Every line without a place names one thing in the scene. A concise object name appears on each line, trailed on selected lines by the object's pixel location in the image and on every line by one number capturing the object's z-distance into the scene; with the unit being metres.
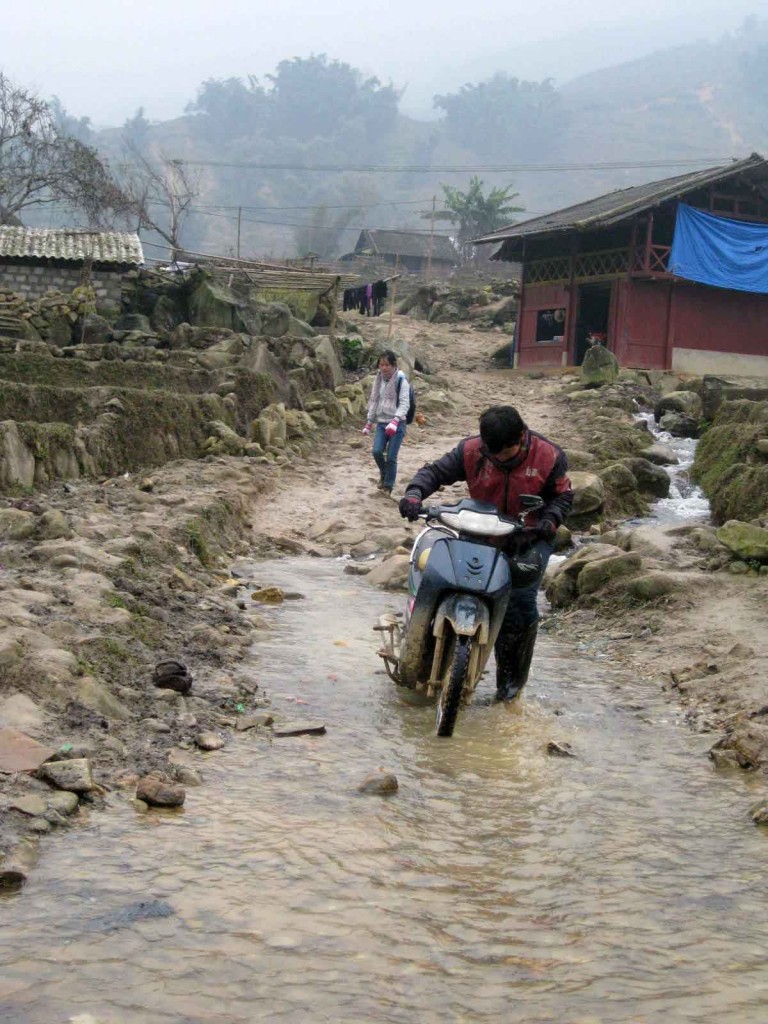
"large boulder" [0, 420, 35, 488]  8.80
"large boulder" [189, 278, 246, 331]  23.06
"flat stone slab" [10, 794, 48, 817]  3.45
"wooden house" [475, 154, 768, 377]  24.59
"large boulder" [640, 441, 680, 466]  15.45
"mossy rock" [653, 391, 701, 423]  19.62
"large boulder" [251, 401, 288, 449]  14.12
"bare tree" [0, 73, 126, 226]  36.75
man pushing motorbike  5.09
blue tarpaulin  24.06
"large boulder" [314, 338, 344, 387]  19.30
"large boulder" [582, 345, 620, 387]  22.64
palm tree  55.66
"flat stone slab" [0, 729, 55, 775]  3.71
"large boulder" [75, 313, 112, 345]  20.19
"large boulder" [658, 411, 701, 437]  18.33
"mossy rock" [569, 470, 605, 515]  11.52
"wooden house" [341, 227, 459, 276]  51.34
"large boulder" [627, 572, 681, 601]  7.84
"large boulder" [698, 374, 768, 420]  16.23
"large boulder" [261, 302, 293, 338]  22.92
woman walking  11.58
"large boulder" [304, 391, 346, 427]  17.20
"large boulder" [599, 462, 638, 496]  12.90
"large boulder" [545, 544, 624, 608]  8.53
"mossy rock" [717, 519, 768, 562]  8.09
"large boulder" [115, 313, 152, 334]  21.47
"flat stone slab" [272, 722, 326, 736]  4.88
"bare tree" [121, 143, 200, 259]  39.59
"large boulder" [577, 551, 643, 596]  8.32
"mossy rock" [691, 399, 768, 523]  10.89
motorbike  4.81
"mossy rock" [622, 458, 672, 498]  13.67
